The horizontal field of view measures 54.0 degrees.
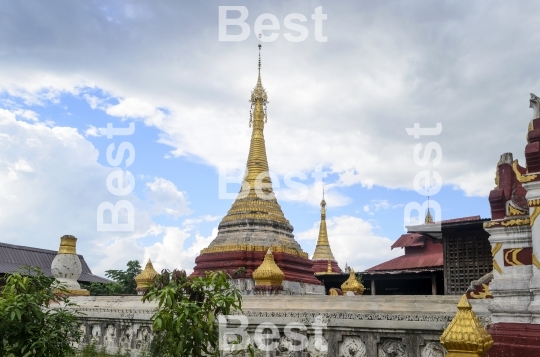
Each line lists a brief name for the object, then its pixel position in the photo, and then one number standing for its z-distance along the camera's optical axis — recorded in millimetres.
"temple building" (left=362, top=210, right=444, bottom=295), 24784
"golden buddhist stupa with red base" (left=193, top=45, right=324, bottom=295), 25719
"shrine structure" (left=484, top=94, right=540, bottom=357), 8391
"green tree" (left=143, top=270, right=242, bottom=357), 7469
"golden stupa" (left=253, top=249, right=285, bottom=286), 20156
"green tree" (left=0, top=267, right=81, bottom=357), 8047
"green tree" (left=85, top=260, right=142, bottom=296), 33656
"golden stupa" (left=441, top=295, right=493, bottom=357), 5953
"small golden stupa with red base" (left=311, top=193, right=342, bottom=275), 40500
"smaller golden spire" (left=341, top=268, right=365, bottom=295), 22750
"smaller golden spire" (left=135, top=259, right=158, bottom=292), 26303
